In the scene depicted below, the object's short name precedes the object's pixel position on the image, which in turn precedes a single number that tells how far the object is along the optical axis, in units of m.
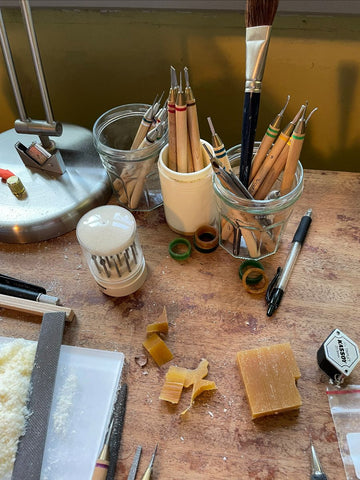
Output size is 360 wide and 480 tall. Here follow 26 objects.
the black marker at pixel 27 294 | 0.59
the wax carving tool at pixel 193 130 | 0.55
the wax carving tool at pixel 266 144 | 0.56
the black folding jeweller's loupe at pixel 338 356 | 0.49
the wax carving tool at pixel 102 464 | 0.45
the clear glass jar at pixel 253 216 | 0.56
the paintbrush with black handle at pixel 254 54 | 0.48
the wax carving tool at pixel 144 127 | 0.65
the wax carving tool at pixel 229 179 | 0.55
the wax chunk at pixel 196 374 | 0.52
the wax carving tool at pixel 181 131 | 0.55
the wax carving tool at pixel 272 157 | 0.56
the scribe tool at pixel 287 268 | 0.58
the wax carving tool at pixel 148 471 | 0.44
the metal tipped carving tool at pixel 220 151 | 0.56
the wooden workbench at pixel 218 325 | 0.47
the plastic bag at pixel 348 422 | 0.45
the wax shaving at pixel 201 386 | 0.50
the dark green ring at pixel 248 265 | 0.62
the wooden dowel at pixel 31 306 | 0.58
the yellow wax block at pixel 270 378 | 0.48
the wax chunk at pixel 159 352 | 0.54
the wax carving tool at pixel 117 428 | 0.46
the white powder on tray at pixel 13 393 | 0.47
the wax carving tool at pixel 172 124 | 0.56
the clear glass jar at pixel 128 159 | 0.65
